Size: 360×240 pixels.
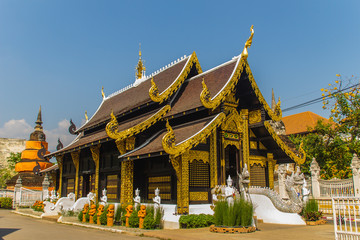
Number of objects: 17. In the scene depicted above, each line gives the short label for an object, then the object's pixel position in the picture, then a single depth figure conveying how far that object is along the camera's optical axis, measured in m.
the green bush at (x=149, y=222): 11.56
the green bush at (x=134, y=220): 12.05
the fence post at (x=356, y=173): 17.58
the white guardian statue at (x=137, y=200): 12.66
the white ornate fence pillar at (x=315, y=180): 19.69
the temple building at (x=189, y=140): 12.56
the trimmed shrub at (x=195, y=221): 11.41
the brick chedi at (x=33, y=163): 33.75
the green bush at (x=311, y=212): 12.52
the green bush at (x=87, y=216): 14.29
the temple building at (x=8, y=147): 56.12
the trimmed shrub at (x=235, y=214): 9.90
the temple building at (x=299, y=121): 49.93
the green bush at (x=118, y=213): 13.11
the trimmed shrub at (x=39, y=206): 20.58
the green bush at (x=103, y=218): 13.16
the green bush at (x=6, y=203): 27.95
